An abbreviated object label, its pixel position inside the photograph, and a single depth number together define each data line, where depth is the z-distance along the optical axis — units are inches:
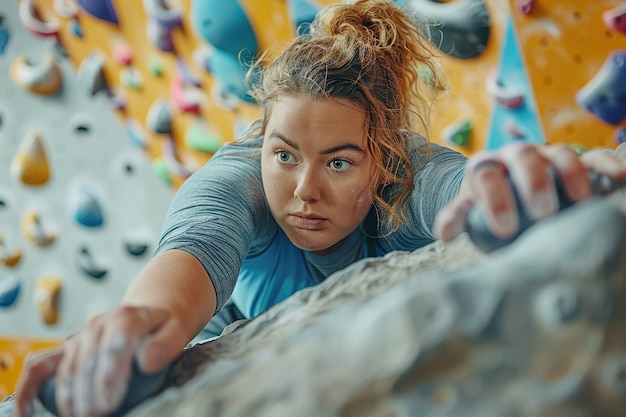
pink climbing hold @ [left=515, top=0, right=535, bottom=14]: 42.3
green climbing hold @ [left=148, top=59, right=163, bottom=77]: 56.4
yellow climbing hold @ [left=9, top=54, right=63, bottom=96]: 59.9
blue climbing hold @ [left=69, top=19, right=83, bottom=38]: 58.5
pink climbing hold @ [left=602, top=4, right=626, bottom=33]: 39.8
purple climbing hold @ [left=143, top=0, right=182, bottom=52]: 54.2
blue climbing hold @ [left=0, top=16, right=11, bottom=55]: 60.7
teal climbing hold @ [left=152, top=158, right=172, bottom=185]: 57.8
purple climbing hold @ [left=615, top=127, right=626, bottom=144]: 41.5
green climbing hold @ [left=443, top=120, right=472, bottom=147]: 46.3
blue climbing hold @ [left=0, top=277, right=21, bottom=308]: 63.4
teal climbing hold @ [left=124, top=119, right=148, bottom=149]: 58.7
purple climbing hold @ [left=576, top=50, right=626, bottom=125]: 40.5
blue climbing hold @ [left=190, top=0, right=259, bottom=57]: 51.3
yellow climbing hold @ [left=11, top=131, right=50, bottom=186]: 61.4
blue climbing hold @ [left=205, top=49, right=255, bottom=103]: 52.6
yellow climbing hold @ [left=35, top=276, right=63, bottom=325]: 62.6
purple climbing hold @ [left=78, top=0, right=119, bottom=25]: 56.7
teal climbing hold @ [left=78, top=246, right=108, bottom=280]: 61.8
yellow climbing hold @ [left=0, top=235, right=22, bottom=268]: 62.7
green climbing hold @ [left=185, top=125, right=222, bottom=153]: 55.6
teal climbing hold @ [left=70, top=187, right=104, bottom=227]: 60.7
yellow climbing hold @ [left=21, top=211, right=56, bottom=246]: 61.9
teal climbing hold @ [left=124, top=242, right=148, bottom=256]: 60.4
